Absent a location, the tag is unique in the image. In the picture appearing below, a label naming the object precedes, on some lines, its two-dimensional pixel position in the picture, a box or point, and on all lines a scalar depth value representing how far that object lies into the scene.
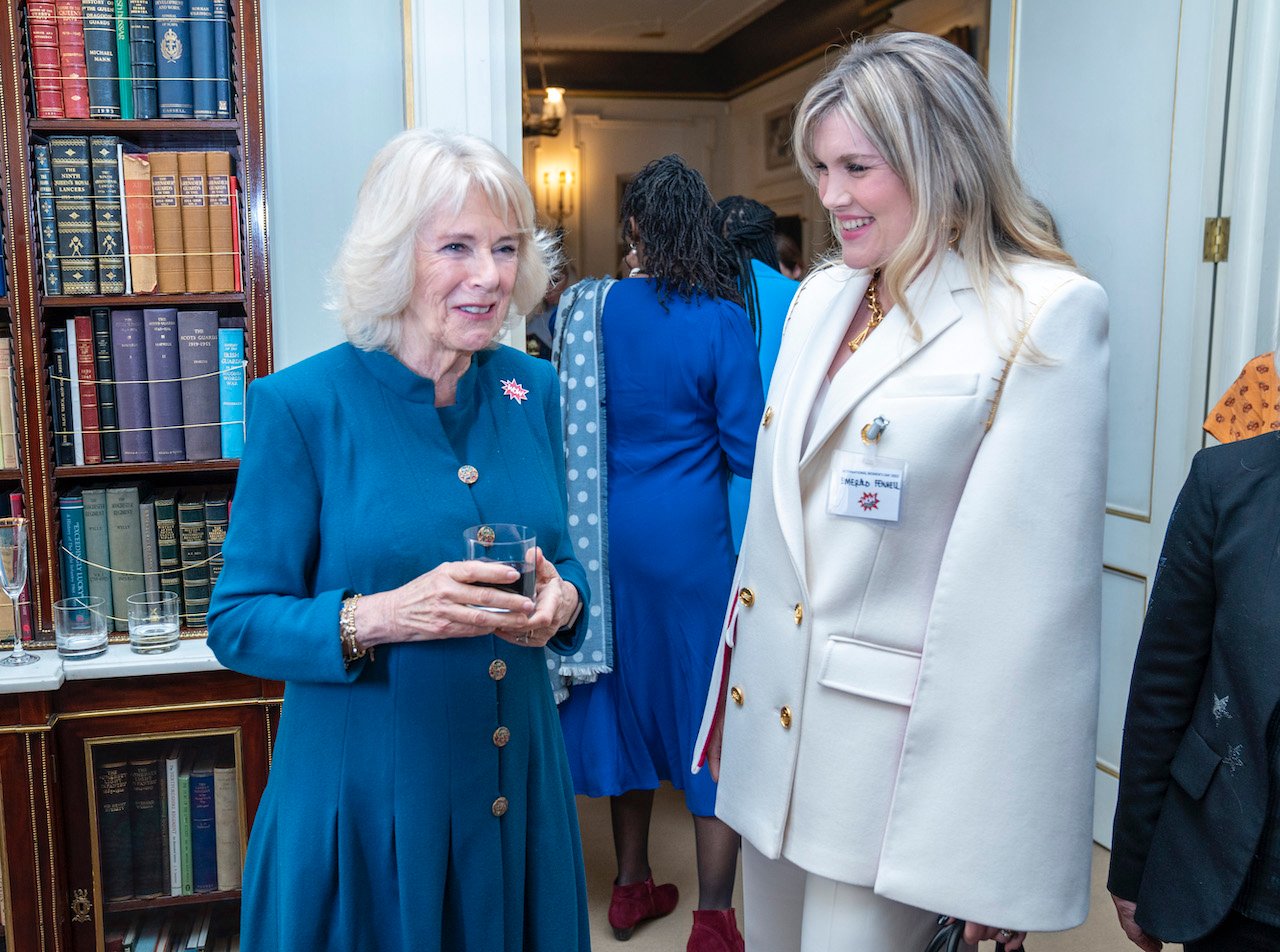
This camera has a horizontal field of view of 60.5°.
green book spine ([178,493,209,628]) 2.45
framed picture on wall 8.14
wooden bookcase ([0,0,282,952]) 2.24
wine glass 2.27
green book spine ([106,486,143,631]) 2.42
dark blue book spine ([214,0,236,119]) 2.33
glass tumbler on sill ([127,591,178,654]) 2.32
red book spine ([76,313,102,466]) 2.37
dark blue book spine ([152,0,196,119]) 2.30
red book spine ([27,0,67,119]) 2.27
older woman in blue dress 1.37
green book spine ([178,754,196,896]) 2.38
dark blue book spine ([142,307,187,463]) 2.40
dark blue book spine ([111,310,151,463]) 2.39
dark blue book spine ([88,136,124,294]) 2.32
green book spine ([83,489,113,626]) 2.41
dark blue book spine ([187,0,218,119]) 2.32
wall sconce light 9.48
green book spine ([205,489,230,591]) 2.46
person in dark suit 1.23
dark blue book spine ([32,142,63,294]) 2.30
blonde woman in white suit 1.25
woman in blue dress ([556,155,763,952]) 2.67
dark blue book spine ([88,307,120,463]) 2.38
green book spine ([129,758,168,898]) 2.36
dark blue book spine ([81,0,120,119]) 2.28
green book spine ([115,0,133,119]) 2.30
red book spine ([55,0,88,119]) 2.28
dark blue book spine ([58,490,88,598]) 2.41
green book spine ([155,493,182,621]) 2.45
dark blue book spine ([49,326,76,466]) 2.36
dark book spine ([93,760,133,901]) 2.32
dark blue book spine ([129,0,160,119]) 2.30
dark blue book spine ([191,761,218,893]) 2.39
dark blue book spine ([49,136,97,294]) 2.30
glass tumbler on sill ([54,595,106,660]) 2.29
